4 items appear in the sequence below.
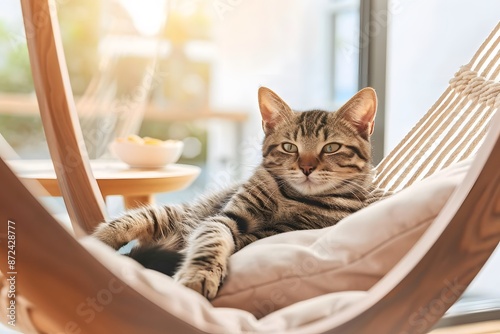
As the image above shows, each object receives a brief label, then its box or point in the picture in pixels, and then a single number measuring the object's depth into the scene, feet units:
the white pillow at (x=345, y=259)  2.32
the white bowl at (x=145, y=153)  4.71
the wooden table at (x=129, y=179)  4.15
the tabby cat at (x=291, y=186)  3.47
